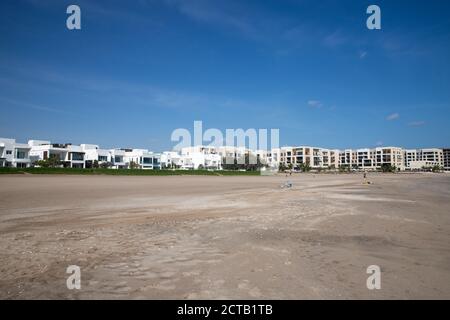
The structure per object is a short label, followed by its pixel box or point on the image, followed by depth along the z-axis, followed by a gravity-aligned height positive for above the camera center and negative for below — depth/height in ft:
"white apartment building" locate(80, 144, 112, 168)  306.96 +11.63
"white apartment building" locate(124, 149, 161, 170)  363.76 +9.16
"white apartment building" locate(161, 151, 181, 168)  411.29 +8.55
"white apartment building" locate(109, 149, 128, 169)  337.31 +7.92
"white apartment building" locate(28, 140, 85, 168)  271.90 +13.09
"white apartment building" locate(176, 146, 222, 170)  453.99 +5.88
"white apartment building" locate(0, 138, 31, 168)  242.78 +11.27
